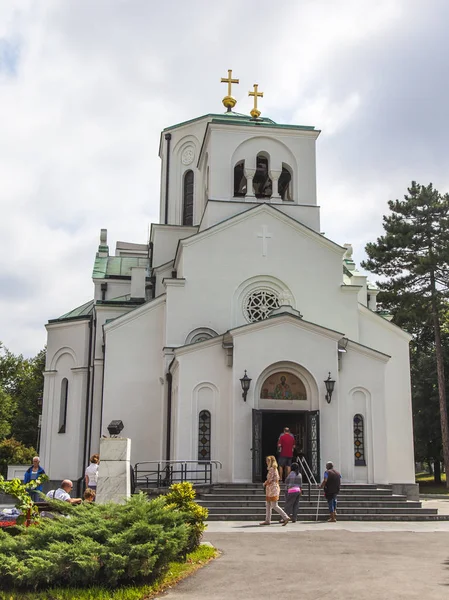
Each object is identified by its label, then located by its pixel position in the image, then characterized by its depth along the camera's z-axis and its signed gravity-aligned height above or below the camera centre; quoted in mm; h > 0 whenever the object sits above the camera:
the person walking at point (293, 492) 16703 -788
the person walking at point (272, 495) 16109 -821
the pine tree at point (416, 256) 40812 +12161
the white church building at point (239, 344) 21266 +3712
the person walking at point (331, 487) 16953 -670
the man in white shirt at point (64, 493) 11750 -596
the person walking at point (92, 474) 14706 -343
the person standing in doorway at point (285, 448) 19438 +275
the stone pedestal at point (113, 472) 12508 -256
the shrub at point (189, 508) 11449 -836
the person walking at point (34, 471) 15003 -299
